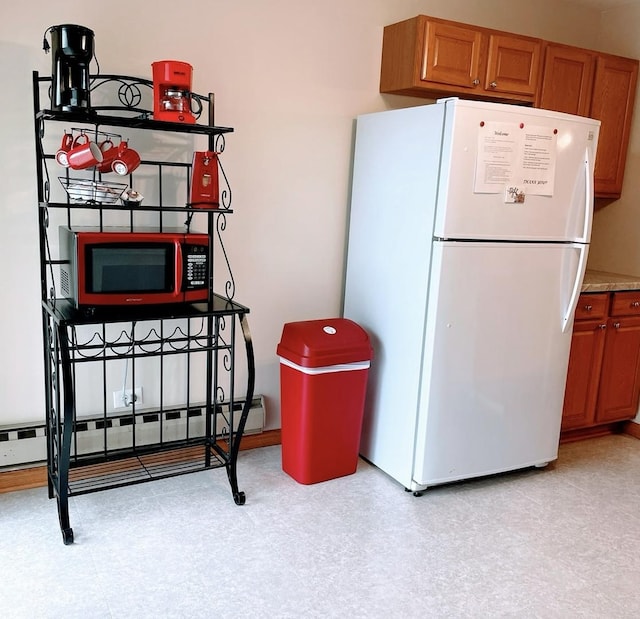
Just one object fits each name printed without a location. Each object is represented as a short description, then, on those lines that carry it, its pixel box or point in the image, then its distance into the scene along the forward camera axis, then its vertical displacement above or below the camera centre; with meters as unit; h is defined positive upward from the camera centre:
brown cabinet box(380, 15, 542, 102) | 2.98 +0.68
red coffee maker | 2.39 +0.36
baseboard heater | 2.69 -1.10
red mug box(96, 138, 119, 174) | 2.35 +0.09
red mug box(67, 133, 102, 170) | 2.21 +0.09
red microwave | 2.29 -0.30
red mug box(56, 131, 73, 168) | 2.29 +0.11
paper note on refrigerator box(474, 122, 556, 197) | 2.63 +0.19
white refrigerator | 2.65 -0.32
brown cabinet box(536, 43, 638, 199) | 3.41 +0.63
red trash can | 2.82 -0.88
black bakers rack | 2.34 -0.69
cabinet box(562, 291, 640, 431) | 3.40 -0.82
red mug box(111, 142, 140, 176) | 2.32 +0.08
